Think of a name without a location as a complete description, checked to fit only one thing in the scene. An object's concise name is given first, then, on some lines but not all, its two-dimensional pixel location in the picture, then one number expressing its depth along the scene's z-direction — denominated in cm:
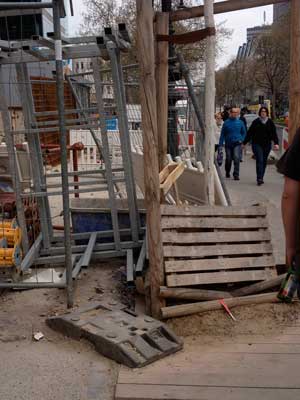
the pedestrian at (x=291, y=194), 250
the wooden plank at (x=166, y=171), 519
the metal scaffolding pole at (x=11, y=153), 496
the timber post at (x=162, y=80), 513
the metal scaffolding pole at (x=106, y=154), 514
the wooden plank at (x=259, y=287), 446
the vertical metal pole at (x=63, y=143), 397
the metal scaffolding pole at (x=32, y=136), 518
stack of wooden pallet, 431
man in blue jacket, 1250
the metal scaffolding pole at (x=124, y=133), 507
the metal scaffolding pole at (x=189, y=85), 603
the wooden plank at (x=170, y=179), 493
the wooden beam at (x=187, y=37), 505
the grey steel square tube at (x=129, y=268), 472
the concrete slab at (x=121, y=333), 357
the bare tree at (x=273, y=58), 4196
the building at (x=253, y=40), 5041
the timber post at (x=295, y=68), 434
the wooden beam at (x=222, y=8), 476
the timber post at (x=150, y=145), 394
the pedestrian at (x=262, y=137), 1170
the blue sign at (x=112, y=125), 688
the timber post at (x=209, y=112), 510
